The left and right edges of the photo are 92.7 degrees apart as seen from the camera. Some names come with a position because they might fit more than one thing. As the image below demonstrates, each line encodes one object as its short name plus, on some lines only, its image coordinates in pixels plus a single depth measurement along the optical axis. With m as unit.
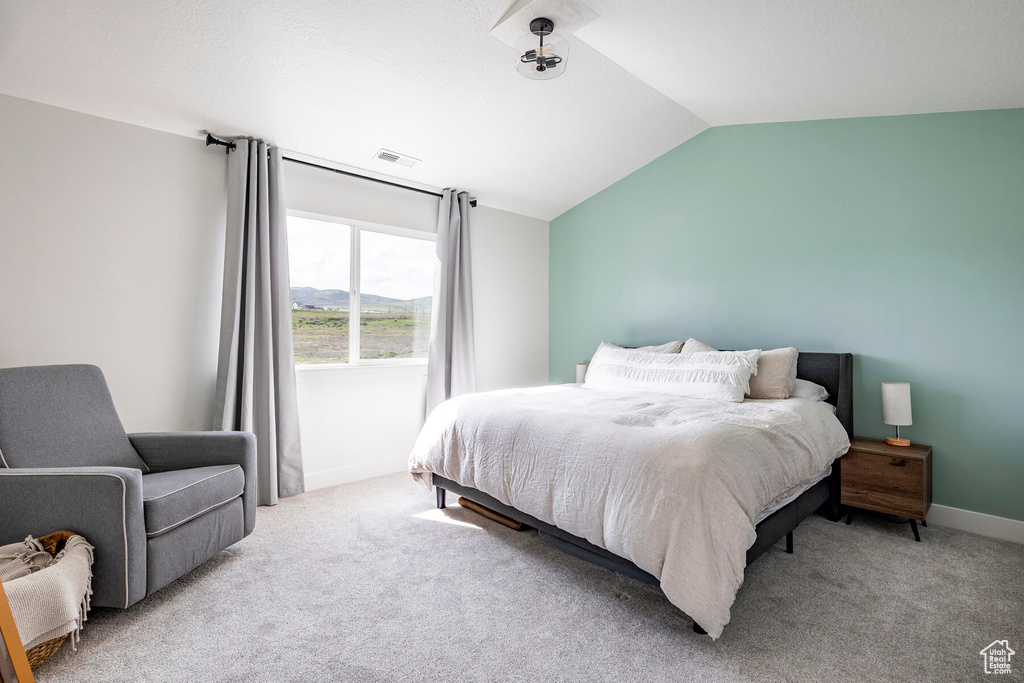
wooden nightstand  2.57
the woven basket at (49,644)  1.54
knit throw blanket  1.50
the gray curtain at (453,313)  4.05
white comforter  1.63
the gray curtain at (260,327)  3.00
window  3.56
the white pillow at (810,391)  3.02
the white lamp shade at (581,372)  4.40
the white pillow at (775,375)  2.97
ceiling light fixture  2.34
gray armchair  1.79
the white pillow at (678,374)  2.95
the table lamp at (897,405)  2.75
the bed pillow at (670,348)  3.74
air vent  3.46
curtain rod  2.99
